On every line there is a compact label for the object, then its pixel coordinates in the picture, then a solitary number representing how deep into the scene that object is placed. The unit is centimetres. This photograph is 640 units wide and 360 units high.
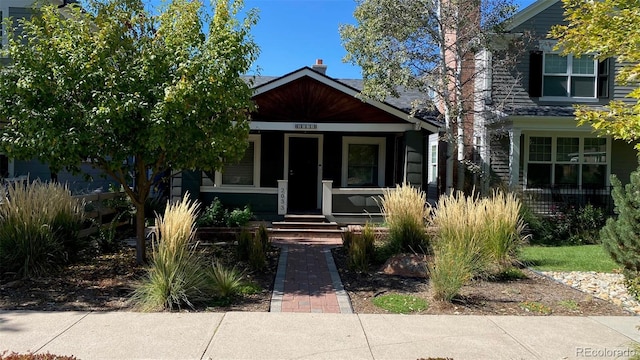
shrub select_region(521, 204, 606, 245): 1248
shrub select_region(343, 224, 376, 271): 811
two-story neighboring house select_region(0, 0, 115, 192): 1378
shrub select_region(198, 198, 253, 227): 1152
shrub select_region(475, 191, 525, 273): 786
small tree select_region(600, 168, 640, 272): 757
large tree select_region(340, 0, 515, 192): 1227
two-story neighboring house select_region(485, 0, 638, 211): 1445
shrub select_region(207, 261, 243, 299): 631
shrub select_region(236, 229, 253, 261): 845
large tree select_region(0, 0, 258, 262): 664
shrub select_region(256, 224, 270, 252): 892
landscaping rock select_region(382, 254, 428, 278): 781
